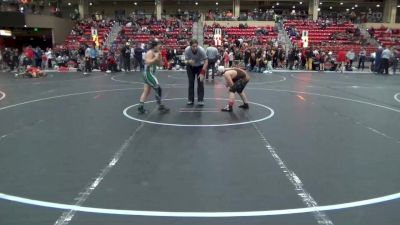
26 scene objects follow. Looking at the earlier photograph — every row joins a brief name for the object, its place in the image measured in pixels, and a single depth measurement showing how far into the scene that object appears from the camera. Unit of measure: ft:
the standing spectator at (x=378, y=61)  76.80
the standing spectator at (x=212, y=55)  53.42
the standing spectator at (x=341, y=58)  81.07
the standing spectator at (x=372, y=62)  81.12
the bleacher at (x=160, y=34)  108.88
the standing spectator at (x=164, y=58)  81.51
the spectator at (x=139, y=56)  73.46
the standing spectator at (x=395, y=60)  77.90
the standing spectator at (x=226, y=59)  75.66
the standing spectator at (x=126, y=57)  73.56
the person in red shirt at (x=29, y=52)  73.42
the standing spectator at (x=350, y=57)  83.97
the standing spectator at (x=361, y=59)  83.79
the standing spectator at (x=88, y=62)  72.63
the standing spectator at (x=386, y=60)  74.85
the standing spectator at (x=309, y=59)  81.66
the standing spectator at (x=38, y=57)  77.77
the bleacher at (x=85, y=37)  106.05
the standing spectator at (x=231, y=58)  78.59
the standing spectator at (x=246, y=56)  78.67
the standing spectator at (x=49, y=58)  83.56
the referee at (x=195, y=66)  32.74
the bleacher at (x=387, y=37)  113.29
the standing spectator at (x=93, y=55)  75.26
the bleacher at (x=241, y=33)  108.84
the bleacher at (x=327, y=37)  104.37
